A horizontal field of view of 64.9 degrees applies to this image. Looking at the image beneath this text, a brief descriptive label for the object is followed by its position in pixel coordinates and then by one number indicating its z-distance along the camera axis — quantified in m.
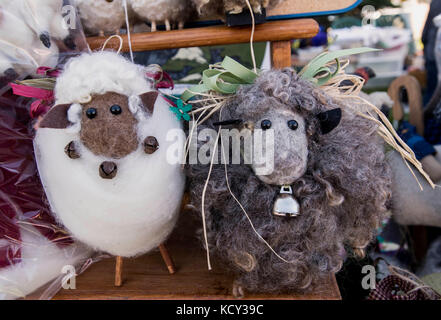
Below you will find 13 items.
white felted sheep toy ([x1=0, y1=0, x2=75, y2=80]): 0.57
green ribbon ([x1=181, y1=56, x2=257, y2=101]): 0.58
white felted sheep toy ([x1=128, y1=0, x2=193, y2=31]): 0.63
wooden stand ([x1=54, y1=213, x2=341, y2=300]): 0.62
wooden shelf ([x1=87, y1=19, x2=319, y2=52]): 0.62
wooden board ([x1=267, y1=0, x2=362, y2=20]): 0.63
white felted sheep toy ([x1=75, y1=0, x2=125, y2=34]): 0.64
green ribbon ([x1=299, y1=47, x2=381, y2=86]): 0.59
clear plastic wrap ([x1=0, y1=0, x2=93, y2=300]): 0.58
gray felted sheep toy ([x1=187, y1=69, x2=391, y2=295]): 0.53
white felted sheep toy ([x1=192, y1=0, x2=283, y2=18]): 0.57
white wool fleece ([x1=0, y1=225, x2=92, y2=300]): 0.63
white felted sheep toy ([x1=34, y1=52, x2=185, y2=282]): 0.53
